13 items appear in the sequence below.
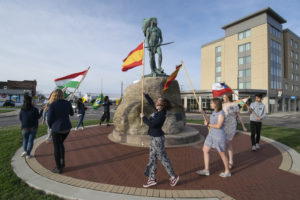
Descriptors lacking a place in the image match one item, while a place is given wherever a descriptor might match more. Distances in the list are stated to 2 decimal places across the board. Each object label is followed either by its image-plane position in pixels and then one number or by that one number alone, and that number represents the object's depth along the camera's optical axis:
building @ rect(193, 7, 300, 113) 31.77
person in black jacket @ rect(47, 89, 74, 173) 3.73
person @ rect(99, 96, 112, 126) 10.25
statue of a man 8.79
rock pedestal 6.53
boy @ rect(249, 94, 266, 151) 5.66
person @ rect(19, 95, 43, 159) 4.57
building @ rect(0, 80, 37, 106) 47.13
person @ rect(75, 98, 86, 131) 9.09
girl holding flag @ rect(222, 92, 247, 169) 4.19
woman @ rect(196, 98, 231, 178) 3.48
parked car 37.65
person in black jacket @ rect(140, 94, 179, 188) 3.13
